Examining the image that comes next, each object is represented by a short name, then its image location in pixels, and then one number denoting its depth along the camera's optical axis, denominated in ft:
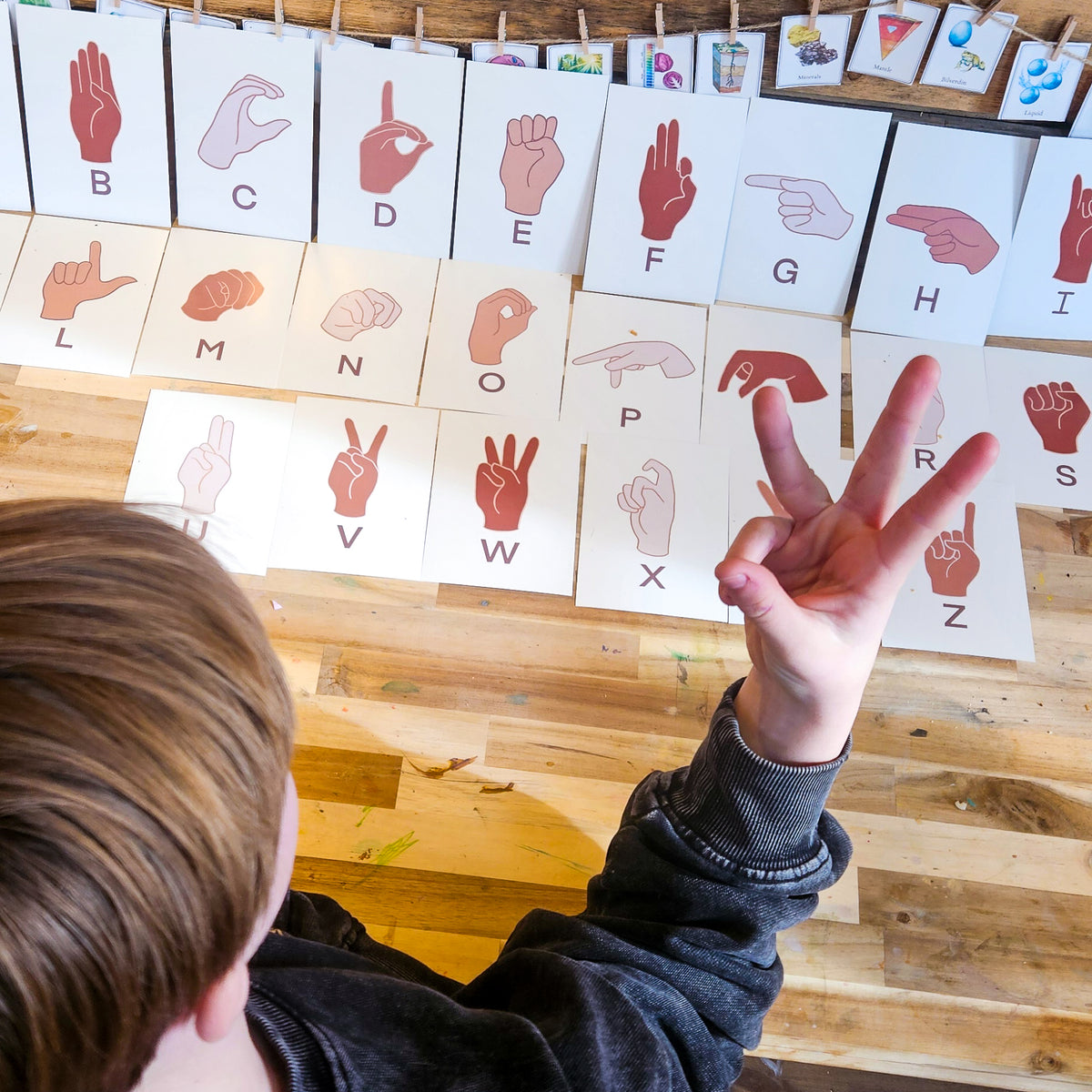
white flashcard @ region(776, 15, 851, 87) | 3.72
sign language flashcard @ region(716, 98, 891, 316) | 3.94
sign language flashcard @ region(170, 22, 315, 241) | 3.85
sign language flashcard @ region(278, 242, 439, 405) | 3.89
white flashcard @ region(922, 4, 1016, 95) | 3.70
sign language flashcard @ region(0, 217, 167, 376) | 3.85
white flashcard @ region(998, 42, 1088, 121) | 3.76
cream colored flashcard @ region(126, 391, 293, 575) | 3.55
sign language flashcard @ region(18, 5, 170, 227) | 3.85
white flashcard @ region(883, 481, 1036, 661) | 3.57
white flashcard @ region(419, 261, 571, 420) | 3.92
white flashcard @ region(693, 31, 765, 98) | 3.78
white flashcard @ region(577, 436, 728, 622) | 3.59
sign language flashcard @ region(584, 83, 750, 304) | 3.92
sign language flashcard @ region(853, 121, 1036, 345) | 3.99
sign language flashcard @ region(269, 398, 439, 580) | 3.57
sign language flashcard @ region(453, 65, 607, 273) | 3.89
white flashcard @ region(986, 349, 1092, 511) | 3.92
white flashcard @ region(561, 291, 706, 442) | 3.93
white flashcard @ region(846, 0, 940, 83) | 3.71
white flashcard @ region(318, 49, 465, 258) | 3.88
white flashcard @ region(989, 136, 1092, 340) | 3.98
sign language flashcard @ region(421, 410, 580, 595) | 3.60
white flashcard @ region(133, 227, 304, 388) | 3.87
